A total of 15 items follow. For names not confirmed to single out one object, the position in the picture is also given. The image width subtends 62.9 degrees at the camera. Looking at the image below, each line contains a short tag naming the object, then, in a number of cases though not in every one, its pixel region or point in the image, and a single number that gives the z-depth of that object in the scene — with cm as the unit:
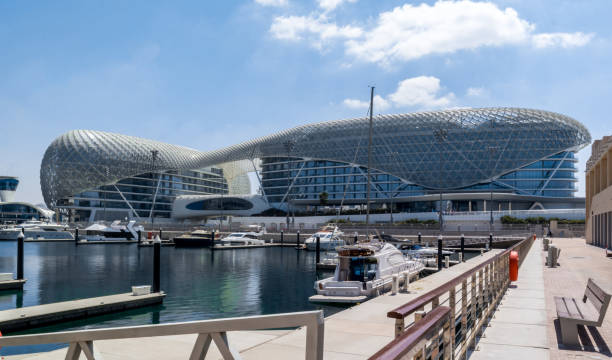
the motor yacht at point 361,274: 2534
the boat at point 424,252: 4881
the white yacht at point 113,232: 8769
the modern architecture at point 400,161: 10906
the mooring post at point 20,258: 3219
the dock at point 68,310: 1931
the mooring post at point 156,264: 2674
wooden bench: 908
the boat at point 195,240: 7656
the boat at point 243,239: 7562
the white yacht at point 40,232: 9656
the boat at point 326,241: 6575
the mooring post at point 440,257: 3916
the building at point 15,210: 16190
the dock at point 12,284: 3062
